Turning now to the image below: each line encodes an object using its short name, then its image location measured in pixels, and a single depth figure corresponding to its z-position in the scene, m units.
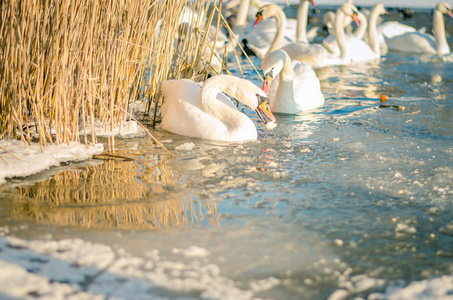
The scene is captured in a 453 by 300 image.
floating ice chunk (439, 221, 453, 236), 3.44
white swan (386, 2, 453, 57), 15.07
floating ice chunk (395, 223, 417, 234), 3.44
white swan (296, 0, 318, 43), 14.37
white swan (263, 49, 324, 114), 6.85
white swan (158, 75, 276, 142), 5.38
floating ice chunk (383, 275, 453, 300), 2.75
